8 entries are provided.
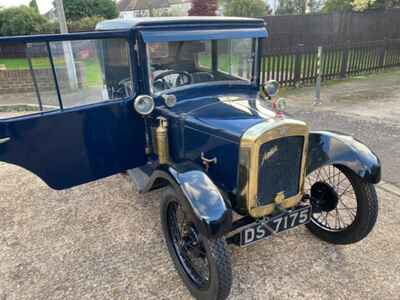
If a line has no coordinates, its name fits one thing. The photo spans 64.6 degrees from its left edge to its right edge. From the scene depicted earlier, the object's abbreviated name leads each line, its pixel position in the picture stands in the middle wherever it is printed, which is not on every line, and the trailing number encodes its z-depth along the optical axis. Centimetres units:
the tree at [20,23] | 1641
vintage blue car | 225
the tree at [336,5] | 1783
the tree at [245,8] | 2172
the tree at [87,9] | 2072
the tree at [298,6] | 2402
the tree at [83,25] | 1538
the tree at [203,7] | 2131
